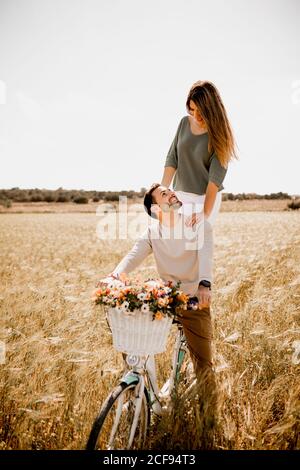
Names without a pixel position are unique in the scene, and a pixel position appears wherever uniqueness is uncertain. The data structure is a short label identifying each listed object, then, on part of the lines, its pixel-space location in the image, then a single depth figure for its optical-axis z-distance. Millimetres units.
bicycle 2180
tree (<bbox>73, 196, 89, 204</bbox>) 67250
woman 2691
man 2639
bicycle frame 2367
